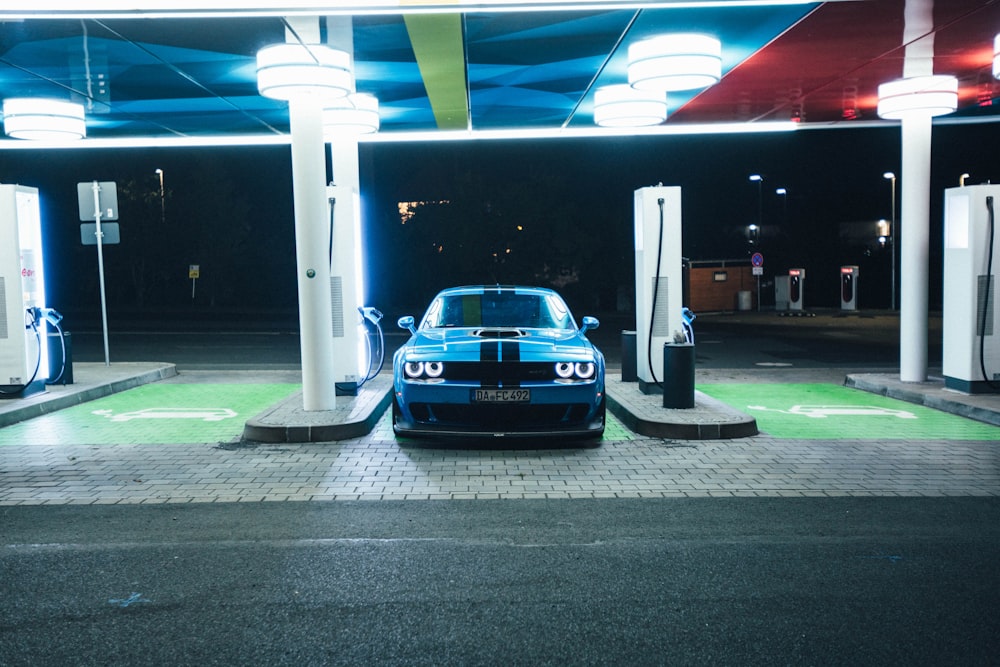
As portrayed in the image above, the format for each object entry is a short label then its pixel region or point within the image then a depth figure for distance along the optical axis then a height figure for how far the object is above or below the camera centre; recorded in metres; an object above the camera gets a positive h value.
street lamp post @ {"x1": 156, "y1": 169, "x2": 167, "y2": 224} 52.53 +5.15
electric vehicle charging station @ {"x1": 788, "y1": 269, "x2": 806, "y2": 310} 36.38 -0.71
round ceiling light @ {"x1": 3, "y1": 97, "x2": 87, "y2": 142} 12.70 +2.76
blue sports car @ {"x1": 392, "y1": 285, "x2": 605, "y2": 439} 7.66 -0.99
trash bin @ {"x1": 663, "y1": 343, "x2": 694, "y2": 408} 9.38 -1.13
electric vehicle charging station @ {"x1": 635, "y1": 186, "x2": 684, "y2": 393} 10.65 +0.04
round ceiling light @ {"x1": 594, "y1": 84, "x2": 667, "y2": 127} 12.60 +2.69
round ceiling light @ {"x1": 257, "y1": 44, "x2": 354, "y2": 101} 9.02 +2.34
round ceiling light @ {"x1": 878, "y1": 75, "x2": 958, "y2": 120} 11.69 +2.46
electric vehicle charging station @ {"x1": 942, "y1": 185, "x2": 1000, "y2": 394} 10.38 -0.24
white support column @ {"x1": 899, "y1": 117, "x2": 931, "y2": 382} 11.79 +0.30
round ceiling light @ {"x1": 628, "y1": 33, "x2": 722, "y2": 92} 9.59 +2.55
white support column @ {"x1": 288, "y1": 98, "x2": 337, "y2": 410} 9.08 +0.45
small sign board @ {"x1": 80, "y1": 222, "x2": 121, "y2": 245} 14.16 +1.01
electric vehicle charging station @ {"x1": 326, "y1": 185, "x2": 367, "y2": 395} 10.52 +0.00
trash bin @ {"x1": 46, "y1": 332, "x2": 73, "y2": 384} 11.85 -1.03
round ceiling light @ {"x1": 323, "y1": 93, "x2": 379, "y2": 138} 11.90 +2.49
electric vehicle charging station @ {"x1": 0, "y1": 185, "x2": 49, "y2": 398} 10.74 -0.13
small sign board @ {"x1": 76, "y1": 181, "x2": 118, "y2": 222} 14.30 +1.59
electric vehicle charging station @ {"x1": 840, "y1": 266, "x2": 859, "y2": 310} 35.94 -0.72
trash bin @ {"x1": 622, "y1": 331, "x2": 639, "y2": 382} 11.95 -1.20
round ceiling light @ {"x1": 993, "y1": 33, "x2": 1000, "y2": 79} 9.67 +2.50
